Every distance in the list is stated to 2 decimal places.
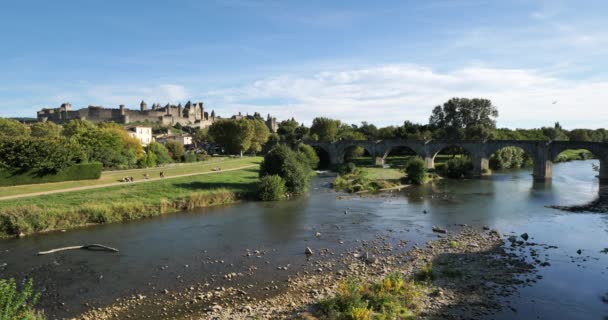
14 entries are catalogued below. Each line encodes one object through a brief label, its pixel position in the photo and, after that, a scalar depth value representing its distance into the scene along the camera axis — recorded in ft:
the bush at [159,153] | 188.96
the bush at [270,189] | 116.67
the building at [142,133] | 255.50
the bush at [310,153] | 197.47
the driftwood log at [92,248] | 67.54
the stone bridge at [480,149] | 161.82
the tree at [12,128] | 198.74
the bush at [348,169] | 190.12
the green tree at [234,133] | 246.68
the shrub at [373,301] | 41.65
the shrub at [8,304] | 28.45
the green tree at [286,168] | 125.80
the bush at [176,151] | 211.82
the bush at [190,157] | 211.41
